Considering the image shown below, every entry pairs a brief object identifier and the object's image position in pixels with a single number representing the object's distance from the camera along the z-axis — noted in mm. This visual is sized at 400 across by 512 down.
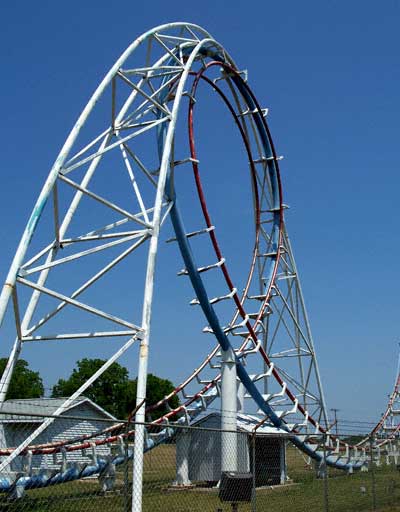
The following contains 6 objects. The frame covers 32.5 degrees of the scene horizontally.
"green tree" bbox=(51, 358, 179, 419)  74312
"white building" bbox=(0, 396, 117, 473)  16141
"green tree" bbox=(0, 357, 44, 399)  71000
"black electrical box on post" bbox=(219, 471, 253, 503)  9398
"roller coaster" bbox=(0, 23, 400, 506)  10766
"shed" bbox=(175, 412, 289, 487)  18688
